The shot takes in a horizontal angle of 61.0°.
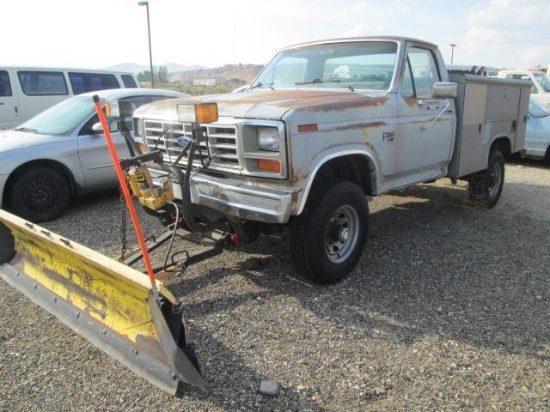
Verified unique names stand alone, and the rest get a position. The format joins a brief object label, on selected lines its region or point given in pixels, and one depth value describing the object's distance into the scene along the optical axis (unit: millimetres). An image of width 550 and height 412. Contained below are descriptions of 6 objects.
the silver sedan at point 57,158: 5758
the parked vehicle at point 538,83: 13419
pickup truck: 3389
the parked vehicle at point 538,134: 10039
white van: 10320
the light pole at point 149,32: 20859
